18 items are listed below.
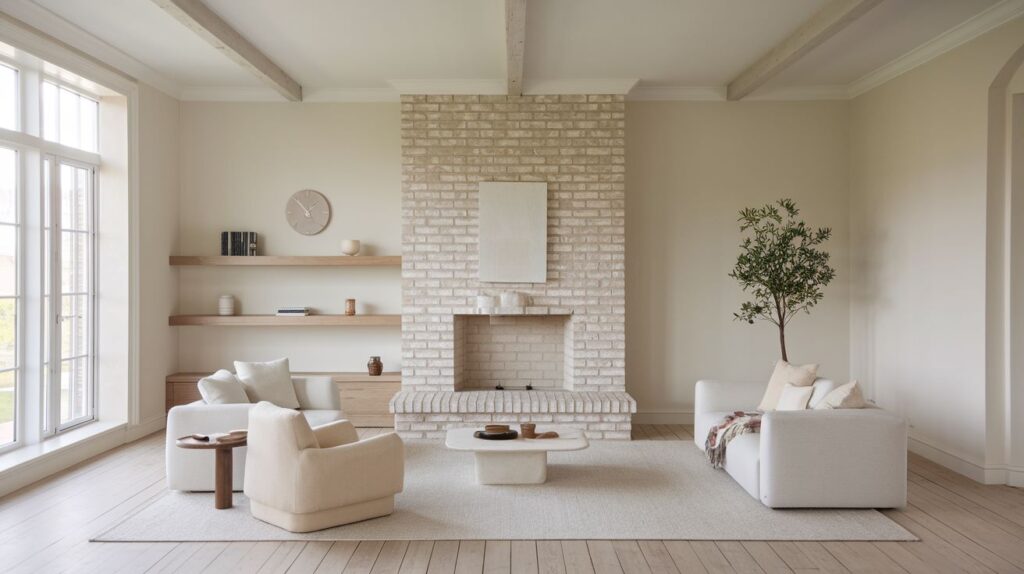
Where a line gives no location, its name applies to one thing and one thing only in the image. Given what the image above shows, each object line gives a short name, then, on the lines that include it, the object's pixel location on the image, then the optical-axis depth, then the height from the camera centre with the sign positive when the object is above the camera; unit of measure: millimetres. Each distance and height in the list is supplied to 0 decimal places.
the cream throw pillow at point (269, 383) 5285 -729
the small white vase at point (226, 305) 6898 -195
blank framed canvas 6594 +481
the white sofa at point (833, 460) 4258 -1022
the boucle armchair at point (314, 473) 3857 -1030
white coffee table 4770 -1182
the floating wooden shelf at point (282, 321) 6738 -338
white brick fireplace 6609 +677
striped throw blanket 4945 -1017
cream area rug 3881 -1331
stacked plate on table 4805 -989
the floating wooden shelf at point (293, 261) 6734 +224
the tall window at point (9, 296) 5062 -86
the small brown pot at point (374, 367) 6824 -773
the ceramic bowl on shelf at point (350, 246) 6805 +368
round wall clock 7016 +698
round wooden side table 4246 -1100
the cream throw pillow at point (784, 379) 5191 -675
